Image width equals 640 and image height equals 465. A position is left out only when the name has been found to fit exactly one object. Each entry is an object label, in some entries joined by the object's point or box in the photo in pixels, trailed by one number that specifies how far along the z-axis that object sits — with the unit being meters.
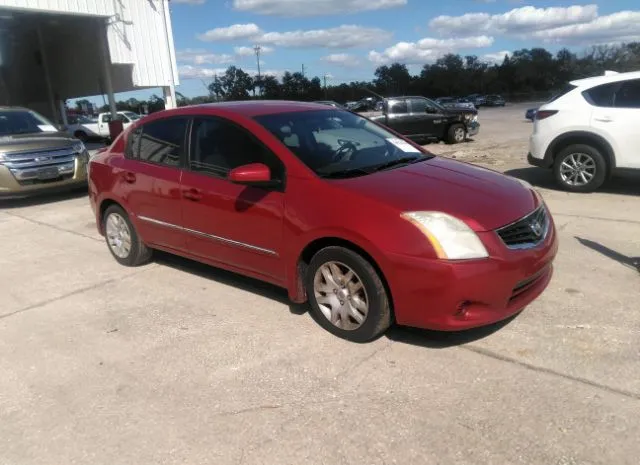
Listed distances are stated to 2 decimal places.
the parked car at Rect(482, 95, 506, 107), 63.91
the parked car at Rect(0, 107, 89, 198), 8.97
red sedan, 3.20
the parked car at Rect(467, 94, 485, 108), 63.42
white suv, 7.39
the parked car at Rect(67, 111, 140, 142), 26.17
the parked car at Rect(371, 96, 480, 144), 17.12
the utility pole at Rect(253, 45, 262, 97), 89.64
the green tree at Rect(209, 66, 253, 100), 84.75
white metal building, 17.11
